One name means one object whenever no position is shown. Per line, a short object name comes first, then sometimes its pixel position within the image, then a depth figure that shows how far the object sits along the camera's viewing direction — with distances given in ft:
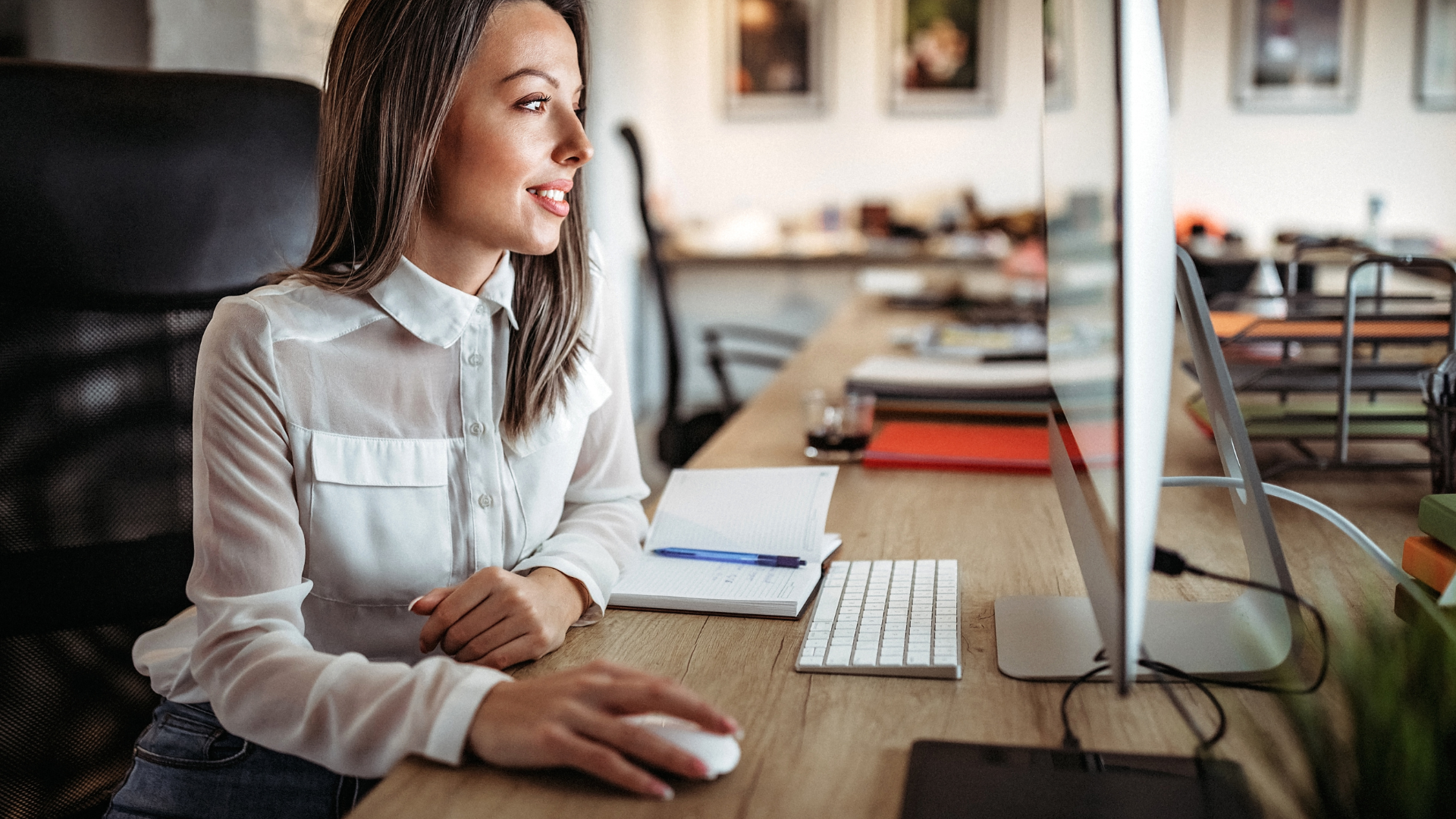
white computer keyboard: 2.45
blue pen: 3.15
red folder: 4.41
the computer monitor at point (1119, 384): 1.67
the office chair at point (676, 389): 7.46
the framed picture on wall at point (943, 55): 16.57
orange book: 2.47
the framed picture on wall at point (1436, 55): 15.42
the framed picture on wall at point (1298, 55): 15.76
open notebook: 2.89
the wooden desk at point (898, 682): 1.91
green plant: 1.30
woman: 2.61
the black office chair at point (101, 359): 3.21
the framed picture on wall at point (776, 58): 16.80
